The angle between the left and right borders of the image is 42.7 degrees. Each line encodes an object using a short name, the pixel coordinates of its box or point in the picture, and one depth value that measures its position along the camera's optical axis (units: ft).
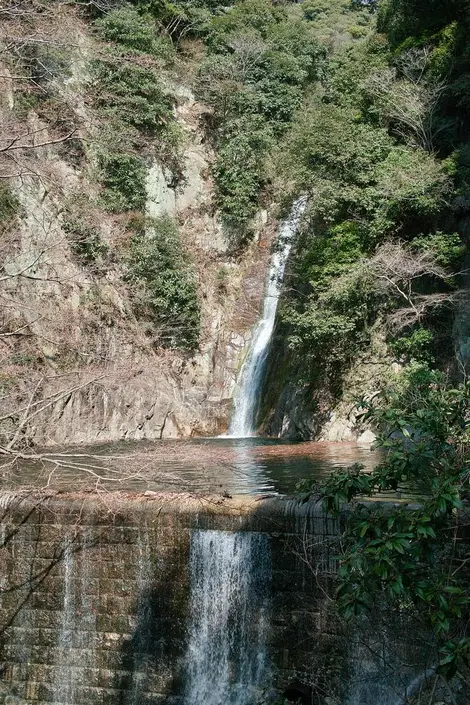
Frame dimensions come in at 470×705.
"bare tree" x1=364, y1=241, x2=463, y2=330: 42.60
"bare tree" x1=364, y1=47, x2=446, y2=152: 49.90
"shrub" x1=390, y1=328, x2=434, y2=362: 42.29
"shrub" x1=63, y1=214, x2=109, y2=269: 57.47
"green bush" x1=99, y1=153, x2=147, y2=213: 63.16
